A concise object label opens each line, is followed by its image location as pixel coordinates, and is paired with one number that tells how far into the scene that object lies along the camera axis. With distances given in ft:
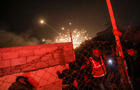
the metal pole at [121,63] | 12.52
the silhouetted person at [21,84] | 14.18
